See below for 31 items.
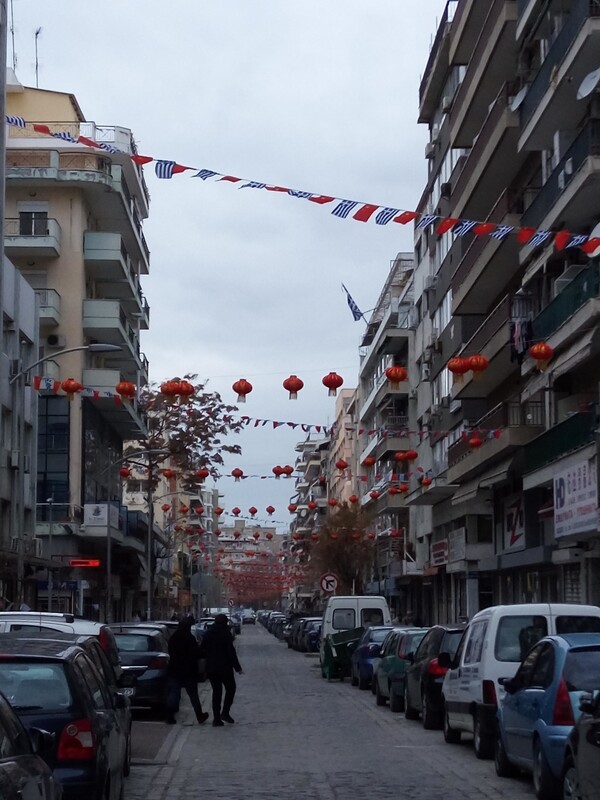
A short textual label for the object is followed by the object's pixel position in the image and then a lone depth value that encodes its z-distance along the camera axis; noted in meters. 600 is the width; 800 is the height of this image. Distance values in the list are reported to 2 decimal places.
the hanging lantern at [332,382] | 29.08
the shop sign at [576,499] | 28.31
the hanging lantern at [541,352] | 29.59
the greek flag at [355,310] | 48.77
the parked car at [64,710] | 10.02
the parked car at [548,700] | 12.48
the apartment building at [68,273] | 54.97
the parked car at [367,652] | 32.97
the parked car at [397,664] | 25.06
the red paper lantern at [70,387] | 35.06
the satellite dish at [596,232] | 27.52
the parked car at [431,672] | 21.30
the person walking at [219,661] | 22.34
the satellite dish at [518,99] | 34.47
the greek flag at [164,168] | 19.83
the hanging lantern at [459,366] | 31.94
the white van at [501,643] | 16.62
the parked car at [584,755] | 9.95
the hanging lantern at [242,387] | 29.53
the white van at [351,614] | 40.34
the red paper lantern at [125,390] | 36.66
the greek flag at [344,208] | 20.30
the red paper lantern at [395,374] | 32.16
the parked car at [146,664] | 23.80
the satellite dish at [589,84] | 26.80
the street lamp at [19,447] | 39.53
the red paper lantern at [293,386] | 28.70
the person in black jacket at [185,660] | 23.19
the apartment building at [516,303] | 29.92
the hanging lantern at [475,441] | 40.03
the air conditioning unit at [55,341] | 55.97
